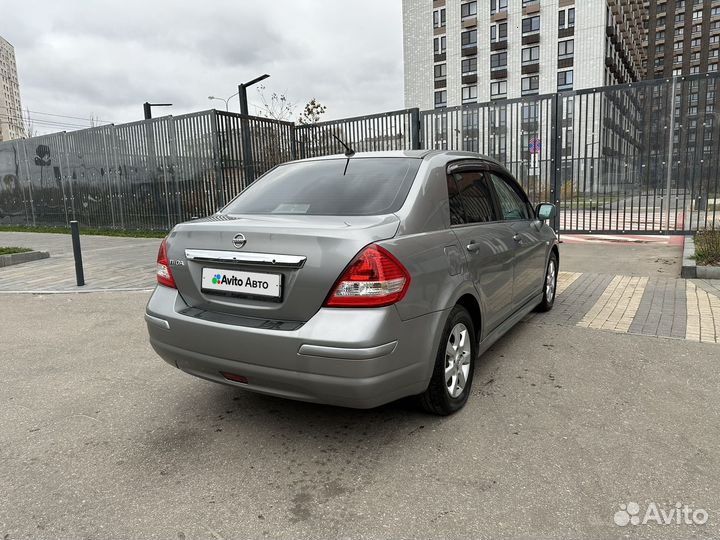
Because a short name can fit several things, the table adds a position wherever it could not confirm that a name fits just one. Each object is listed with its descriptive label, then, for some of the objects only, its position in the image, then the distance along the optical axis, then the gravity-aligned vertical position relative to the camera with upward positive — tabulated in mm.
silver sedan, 2512 -449
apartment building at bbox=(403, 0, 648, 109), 51031 +15697
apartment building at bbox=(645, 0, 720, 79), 88375 +25916
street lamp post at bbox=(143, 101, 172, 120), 17586 +3297
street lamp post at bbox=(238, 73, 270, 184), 15203 +1770
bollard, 7738 -650
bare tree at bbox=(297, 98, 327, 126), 22609 +3867
